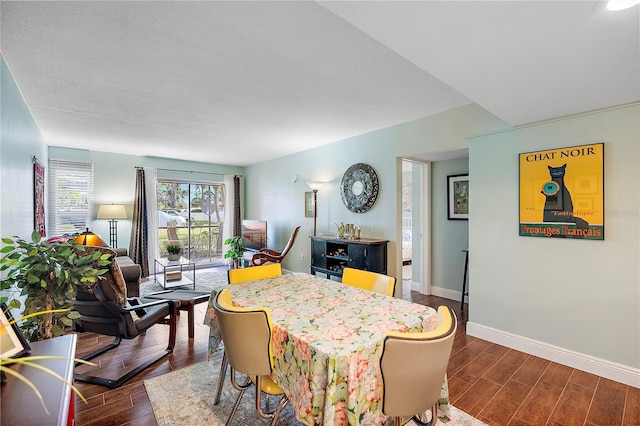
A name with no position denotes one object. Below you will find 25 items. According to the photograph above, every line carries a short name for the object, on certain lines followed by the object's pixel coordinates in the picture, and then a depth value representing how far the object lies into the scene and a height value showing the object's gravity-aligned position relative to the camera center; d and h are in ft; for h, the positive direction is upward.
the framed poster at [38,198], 11.32 +0.62
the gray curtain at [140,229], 19.98 -1.08
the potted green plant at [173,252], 17.56 -2.32
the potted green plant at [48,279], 5.74 -1.31
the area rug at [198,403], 6.20 -4.33
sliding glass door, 21.93 -0.40
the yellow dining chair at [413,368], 3.97 -2.16
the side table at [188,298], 9.96 -2.95
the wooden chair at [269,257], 16.89 -2.51
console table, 2.87 -1.98
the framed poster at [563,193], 7.97 +0.60
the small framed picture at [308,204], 18.10 +0.57
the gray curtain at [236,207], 24.48 +0.51
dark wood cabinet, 12.87 -1.95
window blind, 17.46 +1.02
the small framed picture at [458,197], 14.06 +0.80
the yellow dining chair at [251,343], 4.87 -2.22
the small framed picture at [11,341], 3.79 -1.70
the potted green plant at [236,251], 21.51 -2.76
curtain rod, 21.16 +3.17
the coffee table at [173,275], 15.98 -3.50
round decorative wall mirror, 14.02 +1.26
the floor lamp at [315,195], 16.67 +1.03
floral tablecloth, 4.02 -1.97
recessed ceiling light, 4.05 +2.89
